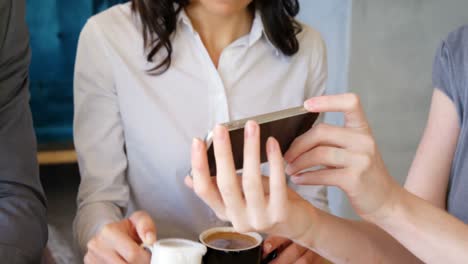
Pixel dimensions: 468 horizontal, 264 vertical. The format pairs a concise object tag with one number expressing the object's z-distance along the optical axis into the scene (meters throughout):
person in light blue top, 0.59
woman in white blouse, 1.01
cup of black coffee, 0.68
